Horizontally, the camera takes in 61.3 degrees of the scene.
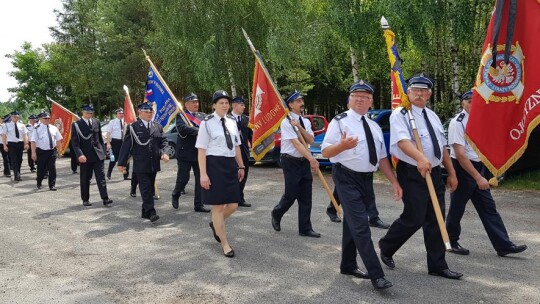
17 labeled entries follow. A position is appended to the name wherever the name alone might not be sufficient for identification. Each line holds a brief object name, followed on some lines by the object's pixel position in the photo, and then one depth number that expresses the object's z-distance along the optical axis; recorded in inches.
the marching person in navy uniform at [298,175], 244.5
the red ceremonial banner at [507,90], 121.3
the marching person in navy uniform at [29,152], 576.2
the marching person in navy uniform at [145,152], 291.0
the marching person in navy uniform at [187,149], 326.3
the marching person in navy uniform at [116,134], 520.4
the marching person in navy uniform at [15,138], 561.1
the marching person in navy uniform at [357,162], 163.9
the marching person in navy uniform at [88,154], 352.2
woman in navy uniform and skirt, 213.3
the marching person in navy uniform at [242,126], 334.6
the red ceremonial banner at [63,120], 497.4
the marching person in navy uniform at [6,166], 607.5
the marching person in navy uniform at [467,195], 194.7
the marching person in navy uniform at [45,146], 454.9
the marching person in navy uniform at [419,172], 167.8
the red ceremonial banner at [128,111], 432.9
